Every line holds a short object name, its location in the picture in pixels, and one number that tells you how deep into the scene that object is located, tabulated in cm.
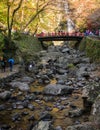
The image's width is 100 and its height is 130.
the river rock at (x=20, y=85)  1094
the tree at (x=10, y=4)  1547
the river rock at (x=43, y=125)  653
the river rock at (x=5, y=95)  950
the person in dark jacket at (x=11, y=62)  1335
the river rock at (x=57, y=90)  1014
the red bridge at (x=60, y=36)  2597
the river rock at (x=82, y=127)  579
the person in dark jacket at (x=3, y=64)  1323
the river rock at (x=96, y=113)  584
